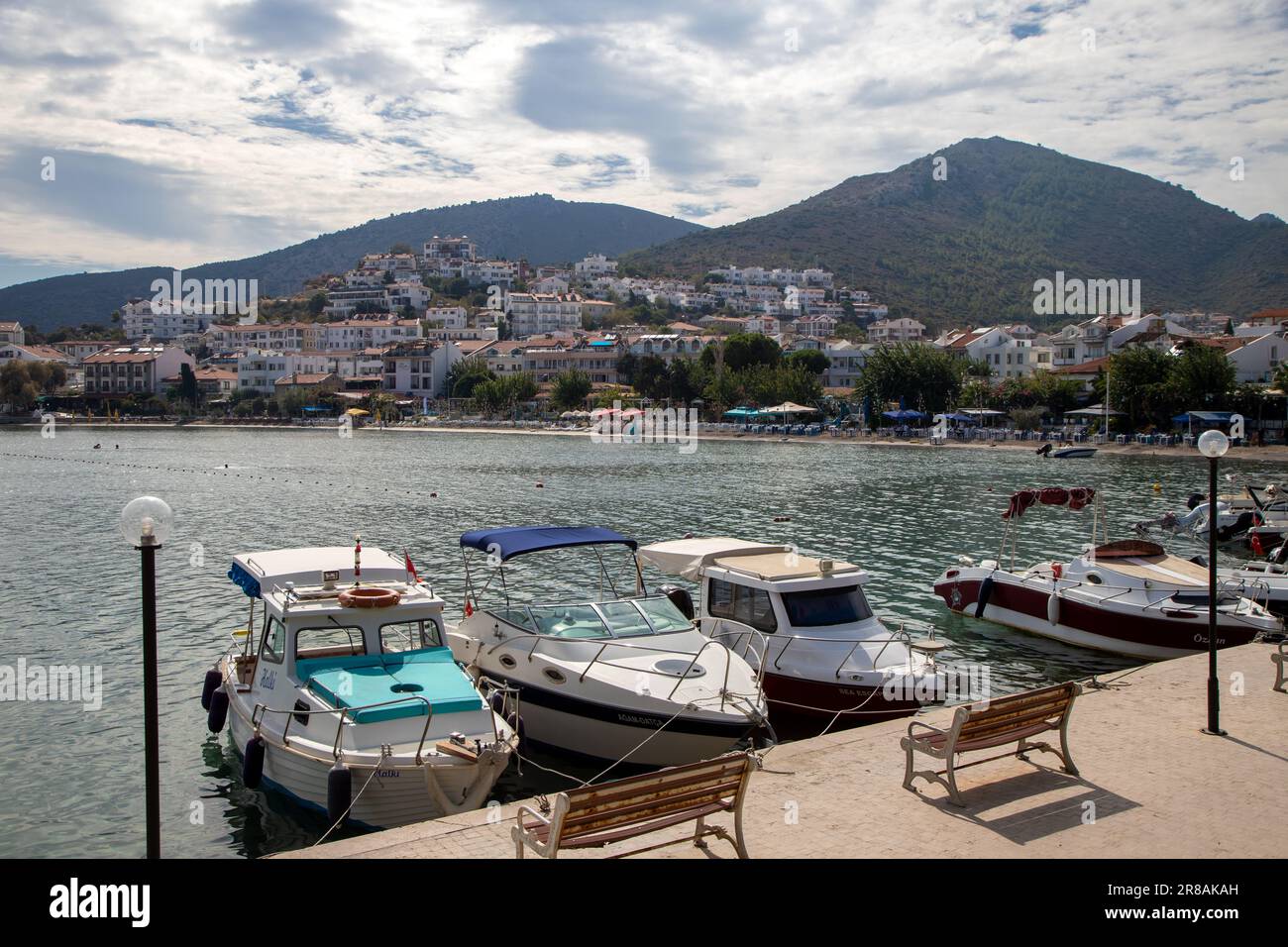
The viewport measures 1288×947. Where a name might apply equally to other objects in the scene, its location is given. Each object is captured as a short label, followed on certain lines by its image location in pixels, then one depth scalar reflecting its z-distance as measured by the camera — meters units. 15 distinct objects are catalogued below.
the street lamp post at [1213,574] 11.31
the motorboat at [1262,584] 21.62
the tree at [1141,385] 86.38
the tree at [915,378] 103.88
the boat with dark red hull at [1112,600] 19.44
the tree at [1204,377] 83.06
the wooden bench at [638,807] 7.32
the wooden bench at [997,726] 9.35
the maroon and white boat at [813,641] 14.91
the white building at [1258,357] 100.25
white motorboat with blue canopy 12.67
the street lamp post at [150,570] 7.41
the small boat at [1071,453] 77.62
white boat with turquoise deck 10.86
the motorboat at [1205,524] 37.22
